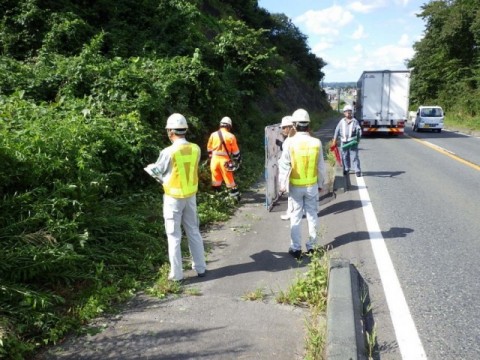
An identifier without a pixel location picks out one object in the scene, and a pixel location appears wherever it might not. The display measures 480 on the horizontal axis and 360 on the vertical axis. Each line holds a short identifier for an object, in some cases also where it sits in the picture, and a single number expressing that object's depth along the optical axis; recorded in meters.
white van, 27.64
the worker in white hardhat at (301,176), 5.54
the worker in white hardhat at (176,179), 4.76
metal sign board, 7.62
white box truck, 22.42
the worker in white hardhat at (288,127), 6.96
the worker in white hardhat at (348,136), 10.24
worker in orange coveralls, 7.92
